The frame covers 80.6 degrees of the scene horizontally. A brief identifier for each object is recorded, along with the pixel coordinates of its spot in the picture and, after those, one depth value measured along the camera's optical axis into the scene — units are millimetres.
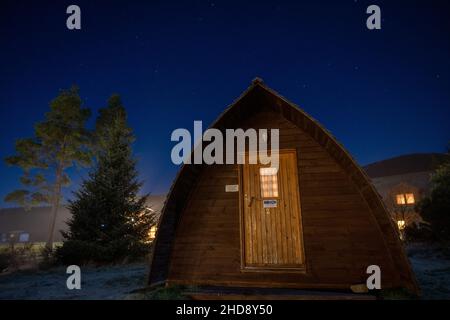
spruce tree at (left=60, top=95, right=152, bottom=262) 11727
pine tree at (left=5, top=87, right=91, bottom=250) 21641
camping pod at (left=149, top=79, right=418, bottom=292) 5754
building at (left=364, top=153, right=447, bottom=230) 23656
